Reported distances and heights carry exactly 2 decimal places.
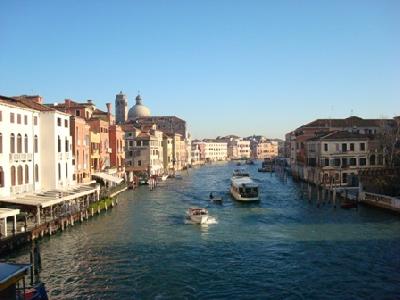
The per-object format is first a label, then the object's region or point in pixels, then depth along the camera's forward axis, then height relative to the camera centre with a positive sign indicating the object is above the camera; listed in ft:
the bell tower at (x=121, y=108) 431.43 +44.36
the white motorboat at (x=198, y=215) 98.63 -12.31
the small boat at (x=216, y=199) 138.96 -12.81
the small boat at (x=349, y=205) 118.83 -12.93
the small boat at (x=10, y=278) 35.04 -8.75
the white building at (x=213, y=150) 617.45 +6.14
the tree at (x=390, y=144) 156.25 +2.50
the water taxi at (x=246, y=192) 137.69 -10.67
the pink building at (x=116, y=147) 198.80 +4.25
